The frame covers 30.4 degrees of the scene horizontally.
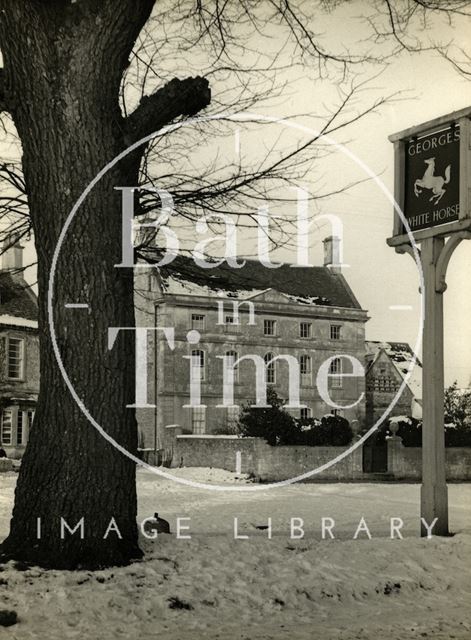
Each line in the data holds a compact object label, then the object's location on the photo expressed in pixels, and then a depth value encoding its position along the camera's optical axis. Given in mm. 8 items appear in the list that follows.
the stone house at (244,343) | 33719
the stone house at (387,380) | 38969
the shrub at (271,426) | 27312
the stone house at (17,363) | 29234
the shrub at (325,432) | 27734
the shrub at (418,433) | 29047
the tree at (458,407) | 29531
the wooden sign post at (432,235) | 9125
